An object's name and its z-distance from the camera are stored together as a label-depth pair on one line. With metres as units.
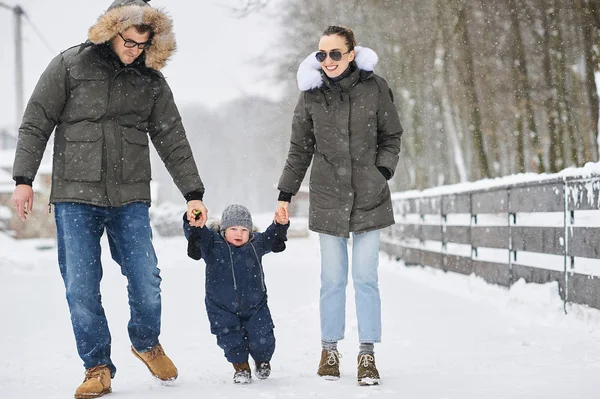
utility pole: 25.83
